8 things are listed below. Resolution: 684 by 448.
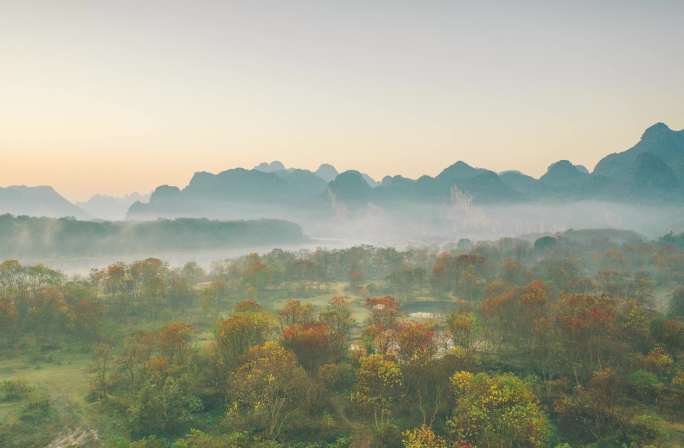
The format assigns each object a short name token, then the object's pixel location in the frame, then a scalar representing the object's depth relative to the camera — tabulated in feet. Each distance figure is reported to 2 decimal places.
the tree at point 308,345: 158.71
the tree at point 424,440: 91.10
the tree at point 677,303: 266.98
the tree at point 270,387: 124.57
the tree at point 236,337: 163.02
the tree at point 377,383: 122.93
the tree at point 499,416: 95.25
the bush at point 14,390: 156.56
